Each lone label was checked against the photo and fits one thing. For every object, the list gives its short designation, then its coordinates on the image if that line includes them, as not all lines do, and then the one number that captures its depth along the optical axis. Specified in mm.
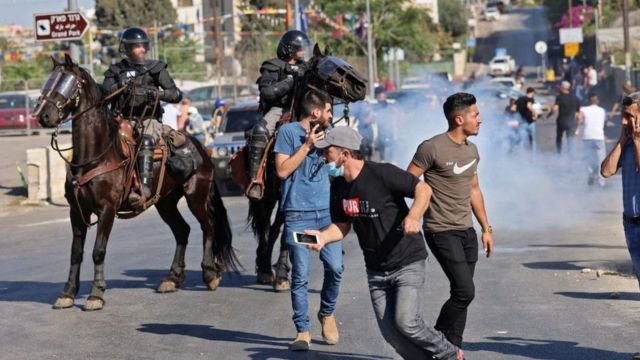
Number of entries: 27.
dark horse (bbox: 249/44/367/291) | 11289
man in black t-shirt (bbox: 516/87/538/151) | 29078
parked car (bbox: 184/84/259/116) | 52125
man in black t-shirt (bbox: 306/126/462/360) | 7496
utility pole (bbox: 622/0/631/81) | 49262
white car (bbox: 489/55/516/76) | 87438
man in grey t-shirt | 8102
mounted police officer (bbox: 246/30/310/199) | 11797
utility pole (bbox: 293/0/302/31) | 37250
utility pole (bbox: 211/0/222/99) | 50700
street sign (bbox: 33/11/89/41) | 20297
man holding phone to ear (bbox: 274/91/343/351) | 8953
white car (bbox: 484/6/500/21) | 149125
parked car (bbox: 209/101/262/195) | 24234
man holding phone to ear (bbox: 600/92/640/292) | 8367
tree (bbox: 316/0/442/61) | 65125
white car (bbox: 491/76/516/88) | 57553
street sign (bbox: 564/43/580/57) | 71062
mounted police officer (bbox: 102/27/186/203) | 11914
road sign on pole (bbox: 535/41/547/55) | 75312
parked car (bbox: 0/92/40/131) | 44656
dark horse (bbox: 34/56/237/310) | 11172
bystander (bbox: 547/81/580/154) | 28094
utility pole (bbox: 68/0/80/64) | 21766
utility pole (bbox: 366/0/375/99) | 52469
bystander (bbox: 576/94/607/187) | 23188
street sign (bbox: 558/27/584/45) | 74875
